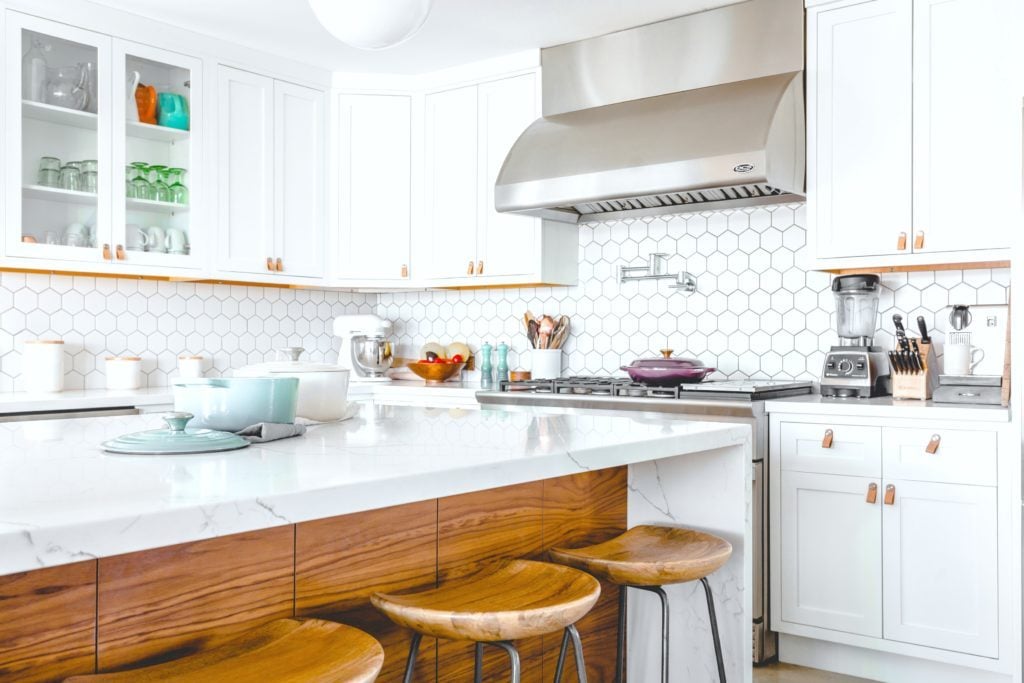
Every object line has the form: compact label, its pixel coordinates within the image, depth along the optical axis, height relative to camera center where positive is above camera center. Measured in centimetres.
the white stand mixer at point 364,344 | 443 -1
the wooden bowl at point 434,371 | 430 -14
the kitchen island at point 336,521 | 105 -32
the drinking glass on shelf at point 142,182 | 359 +65
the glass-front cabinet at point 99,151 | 328 +75
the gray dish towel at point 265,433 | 161 -17
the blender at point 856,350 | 310 -2
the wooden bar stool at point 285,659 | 113 -43
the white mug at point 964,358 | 299 -5
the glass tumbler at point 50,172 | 333 +64
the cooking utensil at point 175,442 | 144 -17
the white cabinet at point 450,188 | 414 +73
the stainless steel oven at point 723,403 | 299 -22
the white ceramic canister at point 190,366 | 394 -11
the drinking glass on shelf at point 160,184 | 366 +65
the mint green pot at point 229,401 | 163 -11
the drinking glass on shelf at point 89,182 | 344 +62
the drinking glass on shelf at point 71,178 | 339 +63
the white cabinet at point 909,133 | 289 +72
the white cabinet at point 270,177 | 388 +75
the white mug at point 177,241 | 368 +42
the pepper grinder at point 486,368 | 430 -13
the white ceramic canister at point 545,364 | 413 -10
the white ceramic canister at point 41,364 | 346 -9
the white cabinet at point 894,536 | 266 -61
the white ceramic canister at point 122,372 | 369 -13
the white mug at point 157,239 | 363 +42
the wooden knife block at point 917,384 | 300 -14
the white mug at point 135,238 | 355 +41
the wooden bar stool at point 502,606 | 132 -42
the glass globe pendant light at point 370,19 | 177 +66
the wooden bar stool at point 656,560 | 172 -44
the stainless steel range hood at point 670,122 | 316 +85
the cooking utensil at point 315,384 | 193 -9
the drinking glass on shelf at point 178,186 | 371 +65
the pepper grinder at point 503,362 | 432 -10
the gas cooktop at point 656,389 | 306 -17
